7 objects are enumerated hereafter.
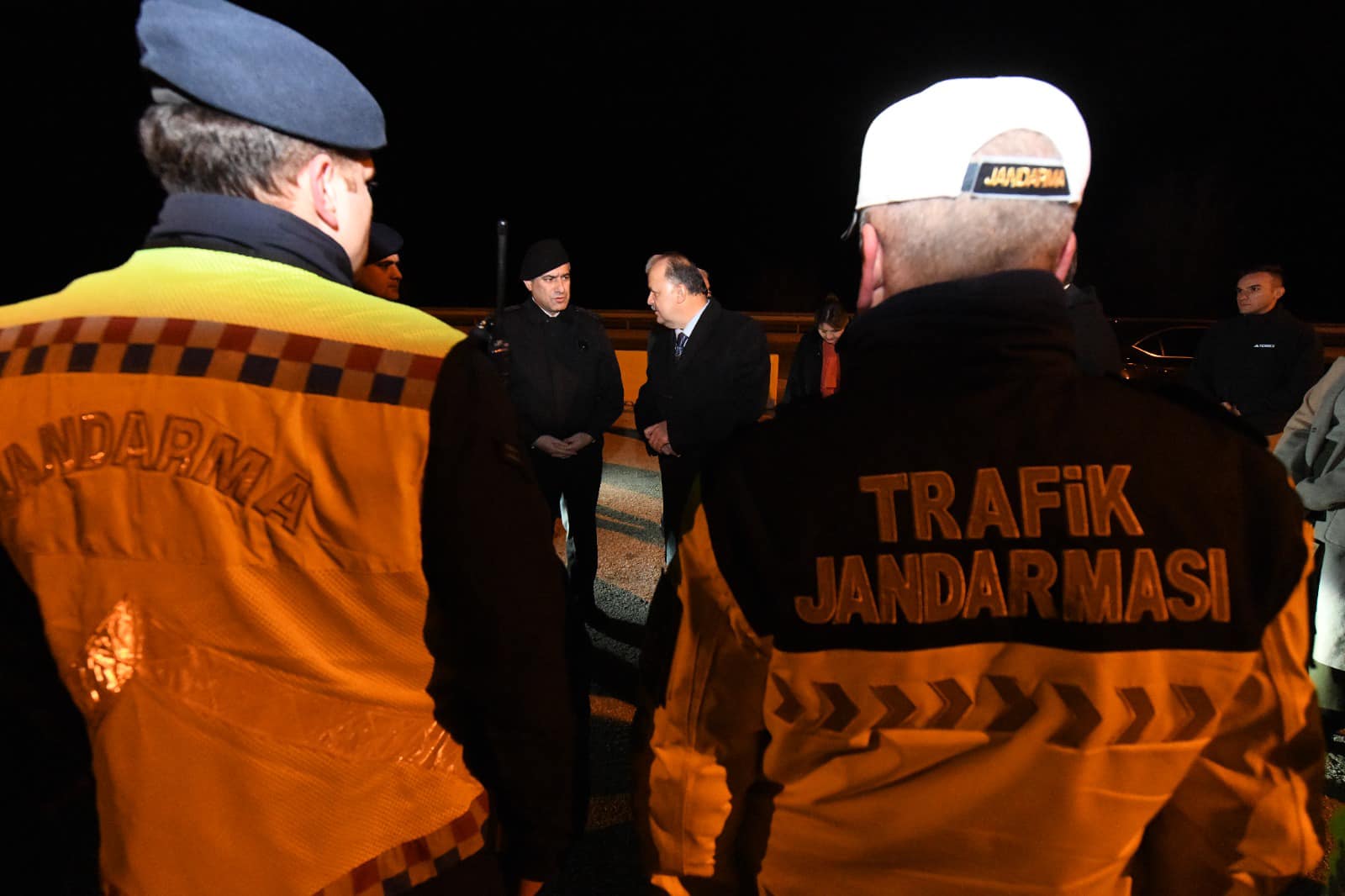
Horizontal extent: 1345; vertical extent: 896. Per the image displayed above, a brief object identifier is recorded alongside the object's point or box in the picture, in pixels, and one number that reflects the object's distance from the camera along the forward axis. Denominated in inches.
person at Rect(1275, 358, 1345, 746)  123.5
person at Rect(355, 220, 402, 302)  101.4
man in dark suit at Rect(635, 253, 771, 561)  168.2
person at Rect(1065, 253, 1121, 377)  119.2
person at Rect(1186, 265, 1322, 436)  195.3
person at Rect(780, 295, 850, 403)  227.0
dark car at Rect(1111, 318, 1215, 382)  491.8
